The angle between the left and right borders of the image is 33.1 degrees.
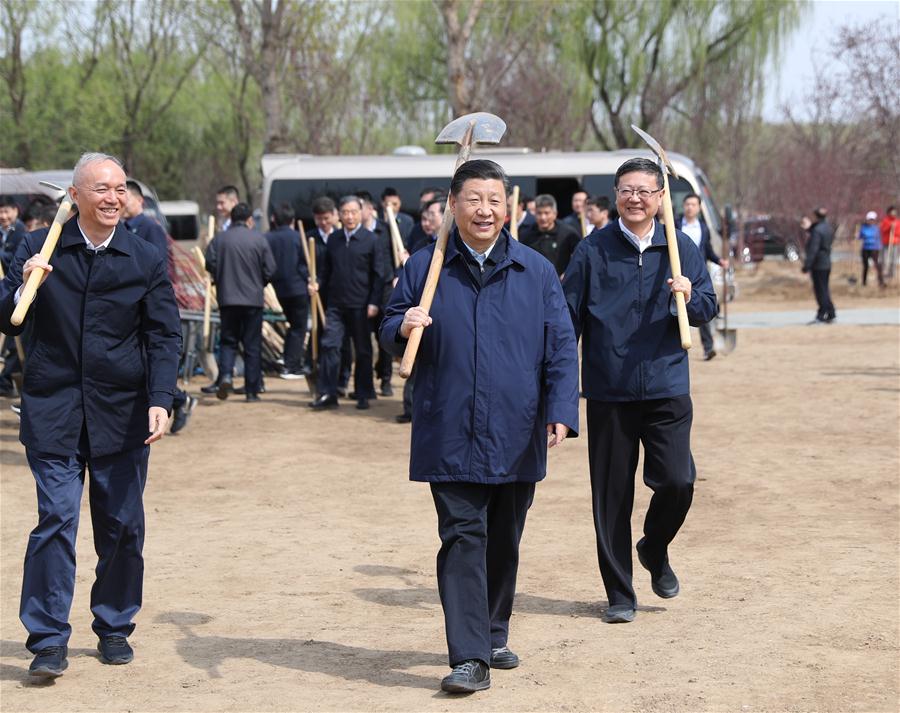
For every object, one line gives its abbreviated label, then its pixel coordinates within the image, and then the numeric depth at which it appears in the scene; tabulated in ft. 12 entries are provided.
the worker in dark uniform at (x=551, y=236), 42.06
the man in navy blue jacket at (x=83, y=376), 18.02
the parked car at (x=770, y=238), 108.99
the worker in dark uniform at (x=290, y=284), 51.01
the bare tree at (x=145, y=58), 132.36
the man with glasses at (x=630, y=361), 19.98
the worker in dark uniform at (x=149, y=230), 38.86
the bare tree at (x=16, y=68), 125.39
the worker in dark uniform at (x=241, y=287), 45.19
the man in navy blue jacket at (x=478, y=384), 17.07
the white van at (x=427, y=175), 77.87
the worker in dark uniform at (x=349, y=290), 43.01
